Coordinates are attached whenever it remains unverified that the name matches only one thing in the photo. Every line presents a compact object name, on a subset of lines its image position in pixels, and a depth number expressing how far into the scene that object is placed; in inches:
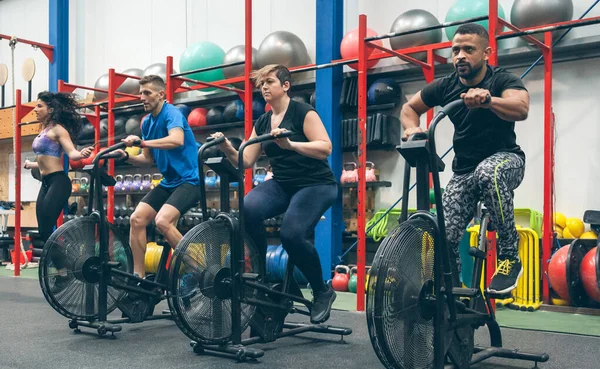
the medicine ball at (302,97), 280.4
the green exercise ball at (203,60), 305.9
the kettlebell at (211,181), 310.7
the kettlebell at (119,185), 360.2
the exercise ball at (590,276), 187.3
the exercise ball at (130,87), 333.1
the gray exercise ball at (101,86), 346.9
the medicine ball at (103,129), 349.1
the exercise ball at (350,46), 256.4
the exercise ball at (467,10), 234.2
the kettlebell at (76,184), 378.9
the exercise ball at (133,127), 342.6
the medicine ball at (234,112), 305.4
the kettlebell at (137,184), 351.9
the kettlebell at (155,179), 345.9
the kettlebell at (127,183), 357.1
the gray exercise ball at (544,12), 221.0
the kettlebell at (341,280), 245.0
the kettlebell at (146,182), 348.2
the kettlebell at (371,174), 275.6
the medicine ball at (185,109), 329.7
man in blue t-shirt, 151.0
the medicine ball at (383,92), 267.1
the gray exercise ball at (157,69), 330.0
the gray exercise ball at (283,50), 281.1
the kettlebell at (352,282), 237.3
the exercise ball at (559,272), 192.2
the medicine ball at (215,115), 315.3
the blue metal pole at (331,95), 266.2
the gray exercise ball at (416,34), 248.5
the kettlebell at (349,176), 269.4
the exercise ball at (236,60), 288.4
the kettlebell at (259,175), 288.7
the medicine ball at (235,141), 289.3
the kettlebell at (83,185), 376.8
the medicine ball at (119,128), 353.1
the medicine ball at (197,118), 321.1
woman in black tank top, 126.9
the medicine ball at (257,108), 289.7
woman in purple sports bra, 182.2
